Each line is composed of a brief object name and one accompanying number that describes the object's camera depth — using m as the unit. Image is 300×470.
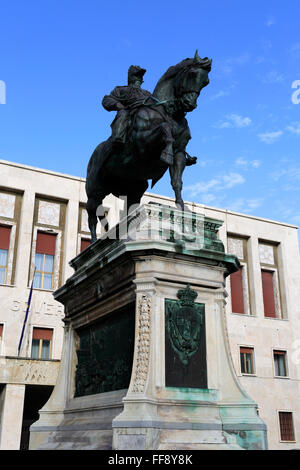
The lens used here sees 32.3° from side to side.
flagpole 23.58
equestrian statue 7.26
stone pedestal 5.75
